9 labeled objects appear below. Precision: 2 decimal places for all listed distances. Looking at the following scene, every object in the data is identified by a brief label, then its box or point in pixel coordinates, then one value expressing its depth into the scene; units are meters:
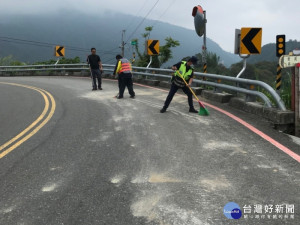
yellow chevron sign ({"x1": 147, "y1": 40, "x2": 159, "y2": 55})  16.05
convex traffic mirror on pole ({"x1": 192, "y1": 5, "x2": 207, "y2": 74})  10.73
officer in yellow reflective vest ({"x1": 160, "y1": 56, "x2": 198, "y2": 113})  8.37
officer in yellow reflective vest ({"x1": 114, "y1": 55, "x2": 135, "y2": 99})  11.05
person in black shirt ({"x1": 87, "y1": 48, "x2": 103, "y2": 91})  13.80
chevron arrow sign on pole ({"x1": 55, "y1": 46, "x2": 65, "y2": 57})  24.62
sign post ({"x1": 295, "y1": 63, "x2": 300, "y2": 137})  6.23
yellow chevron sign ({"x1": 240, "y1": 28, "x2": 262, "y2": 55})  8.88
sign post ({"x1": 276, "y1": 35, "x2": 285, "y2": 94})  8.81
